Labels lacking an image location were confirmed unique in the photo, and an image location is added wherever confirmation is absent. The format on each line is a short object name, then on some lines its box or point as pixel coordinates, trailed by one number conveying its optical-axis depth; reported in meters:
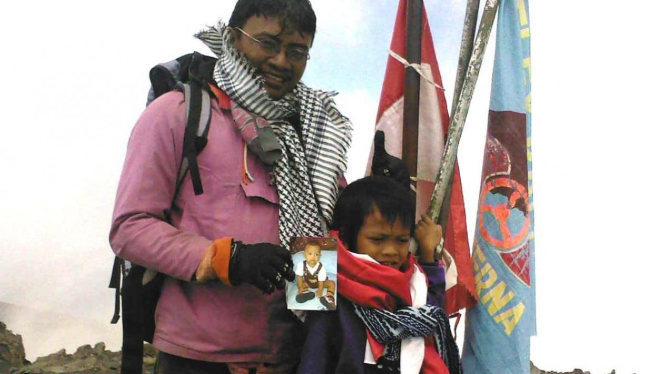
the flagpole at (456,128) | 2.59
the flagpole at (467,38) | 2.77
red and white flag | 2.78
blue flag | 2.65
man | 1.85
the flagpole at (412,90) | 2.84
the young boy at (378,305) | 2.05
